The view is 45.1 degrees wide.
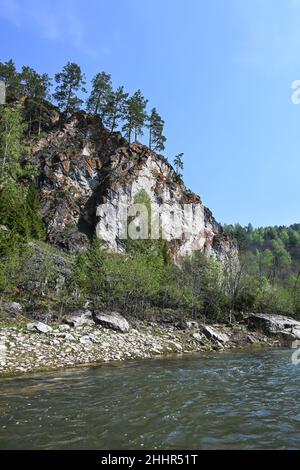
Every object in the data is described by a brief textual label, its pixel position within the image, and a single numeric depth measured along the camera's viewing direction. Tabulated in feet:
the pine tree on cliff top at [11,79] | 290.56
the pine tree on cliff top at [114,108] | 311.99
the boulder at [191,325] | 140.57
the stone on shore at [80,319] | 106.73
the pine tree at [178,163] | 353.02
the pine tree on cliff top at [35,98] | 286.87
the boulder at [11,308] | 102.86
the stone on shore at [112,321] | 113.91
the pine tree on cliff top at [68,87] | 306.27
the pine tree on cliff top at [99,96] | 313.53
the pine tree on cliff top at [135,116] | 305.73
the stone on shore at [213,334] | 132.57
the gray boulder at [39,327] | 90.33
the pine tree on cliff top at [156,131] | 325.01
